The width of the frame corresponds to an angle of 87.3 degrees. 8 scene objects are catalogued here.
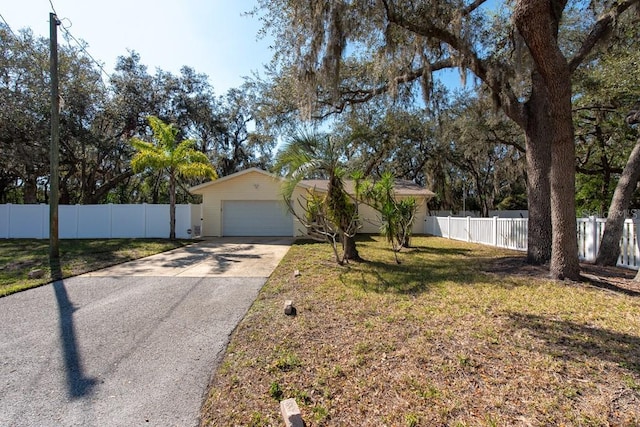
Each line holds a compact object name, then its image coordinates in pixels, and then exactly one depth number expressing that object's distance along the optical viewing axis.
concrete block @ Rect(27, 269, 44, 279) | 6.47
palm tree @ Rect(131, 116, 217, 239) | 12.89
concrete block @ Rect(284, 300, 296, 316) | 4.31
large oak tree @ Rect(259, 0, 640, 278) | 5.09
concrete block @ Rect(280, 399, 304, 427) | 2.10
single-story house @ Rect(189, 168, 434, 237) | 15.82
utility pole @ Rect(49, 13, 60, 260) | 7.95
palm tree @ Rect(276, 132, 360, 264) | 7.04
